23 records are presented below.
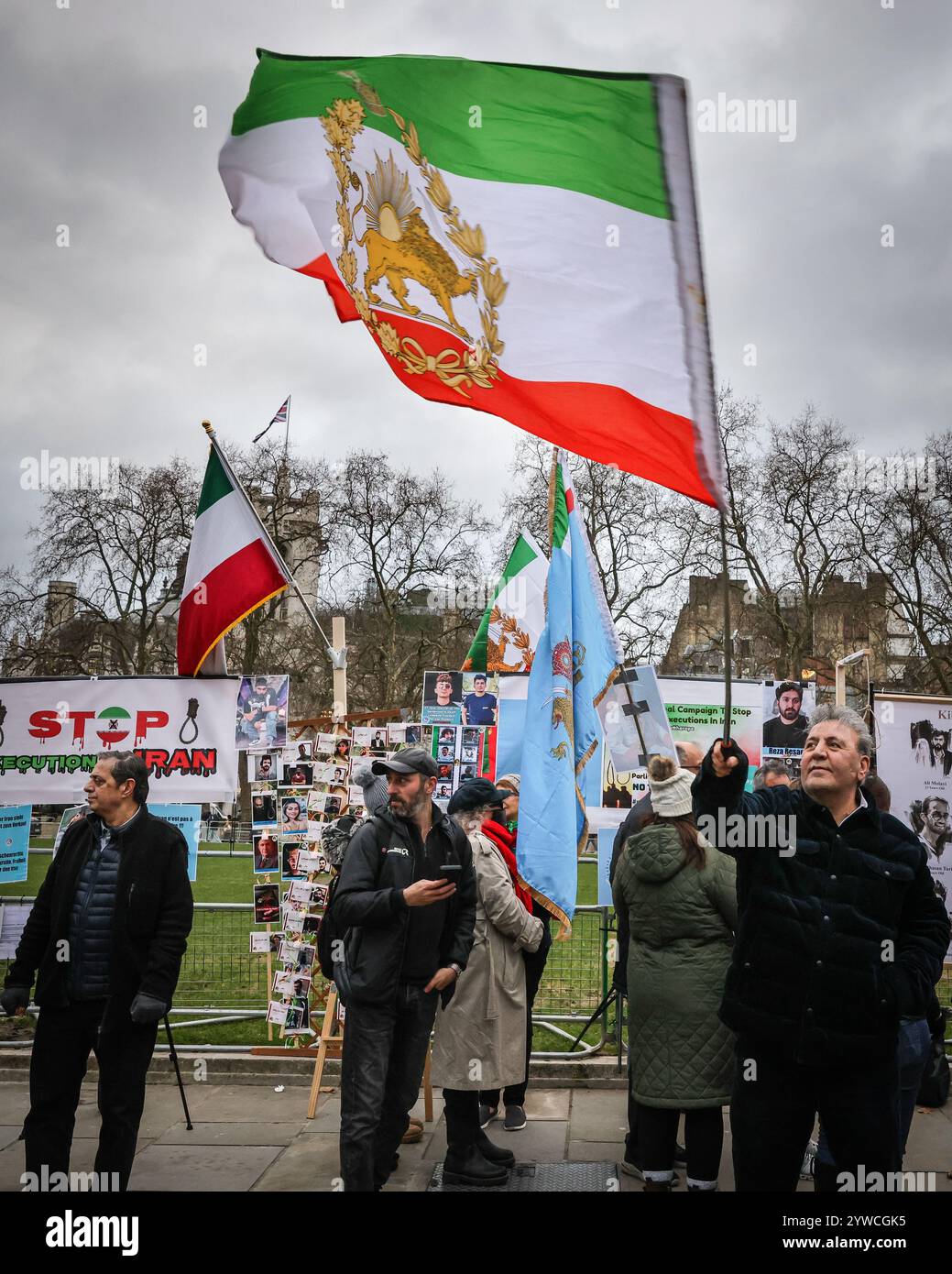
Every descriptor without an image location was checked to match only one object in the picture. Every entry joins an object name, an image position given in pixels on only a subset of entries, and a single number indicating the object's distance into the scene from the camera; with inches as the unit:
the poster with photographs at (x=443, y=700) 349.4
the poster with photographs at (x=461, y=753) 342.3
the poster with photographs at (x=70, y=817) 281.0
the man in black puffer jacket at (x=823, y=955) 142.8
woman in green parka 193.8
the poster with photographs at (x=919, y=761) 327.6
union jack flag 364.5
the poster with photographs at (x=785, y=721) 386.0
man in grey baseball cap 185.8
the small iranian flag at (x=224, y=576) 314.3
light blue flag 242.4
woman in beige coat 211.9
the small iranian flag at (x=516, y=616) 437.4
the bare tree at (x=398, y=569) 1755.7
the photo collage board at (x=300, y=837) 288.7
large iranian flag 170.7
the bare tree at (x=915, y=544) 1414.9
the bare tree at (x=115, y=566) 1526.8
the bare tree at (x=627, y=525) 1610.5
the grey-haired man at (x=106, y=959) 189.0
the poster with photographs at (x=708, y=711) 370.9
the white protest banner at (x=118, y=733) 318.7
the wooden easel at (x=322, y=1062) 257.1
